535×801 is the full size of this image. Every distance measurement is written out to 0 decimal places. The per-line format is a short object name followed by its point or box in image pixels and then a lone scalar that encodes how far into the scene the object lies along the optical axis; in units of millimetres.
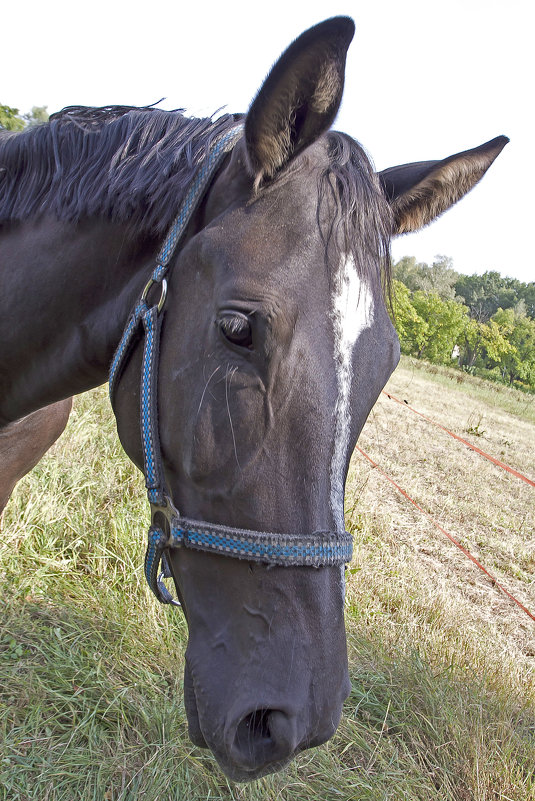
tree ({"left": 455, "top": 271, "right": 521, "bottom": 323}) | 73419
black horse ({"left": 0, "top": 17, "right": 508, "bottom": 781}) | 1188
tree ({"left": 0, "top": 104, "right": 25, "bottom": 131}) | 13242
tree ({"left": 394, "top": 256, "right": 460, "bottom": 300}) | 52156
